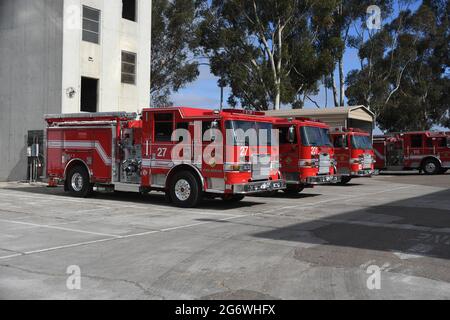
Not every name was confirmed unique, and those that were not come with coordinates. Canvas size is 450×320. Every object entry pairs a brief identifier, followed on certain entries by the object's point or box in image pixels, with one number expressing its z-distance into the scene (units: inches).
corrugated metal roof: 1044.5
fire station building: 895.1
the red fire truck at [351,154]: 890.7
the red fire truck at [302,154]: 661.9
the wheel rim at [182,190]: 548.4
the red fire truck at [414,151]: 1220.5
